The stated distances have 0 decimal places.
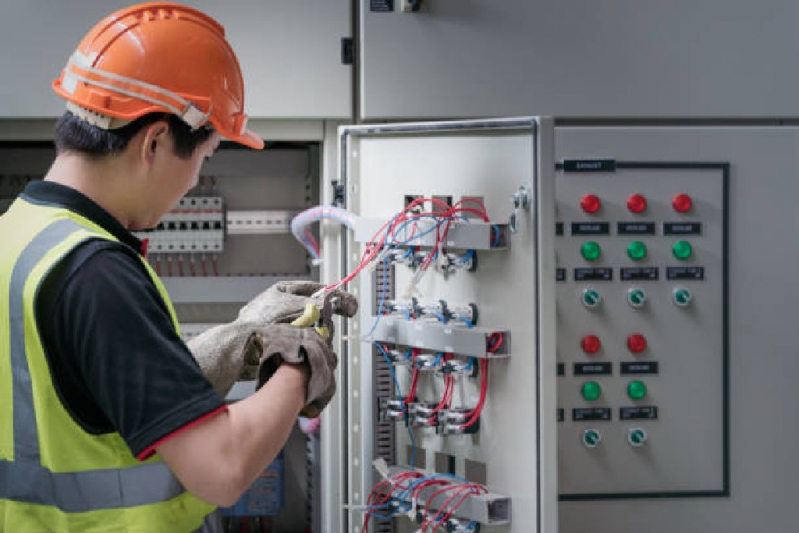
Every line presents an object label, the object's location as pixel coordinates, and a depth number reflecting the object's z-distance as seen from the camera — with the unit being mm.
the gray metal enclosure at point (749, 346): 2322
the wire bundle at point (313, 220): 2160
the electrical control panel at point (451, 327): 1804
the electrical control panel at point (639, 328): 2297
